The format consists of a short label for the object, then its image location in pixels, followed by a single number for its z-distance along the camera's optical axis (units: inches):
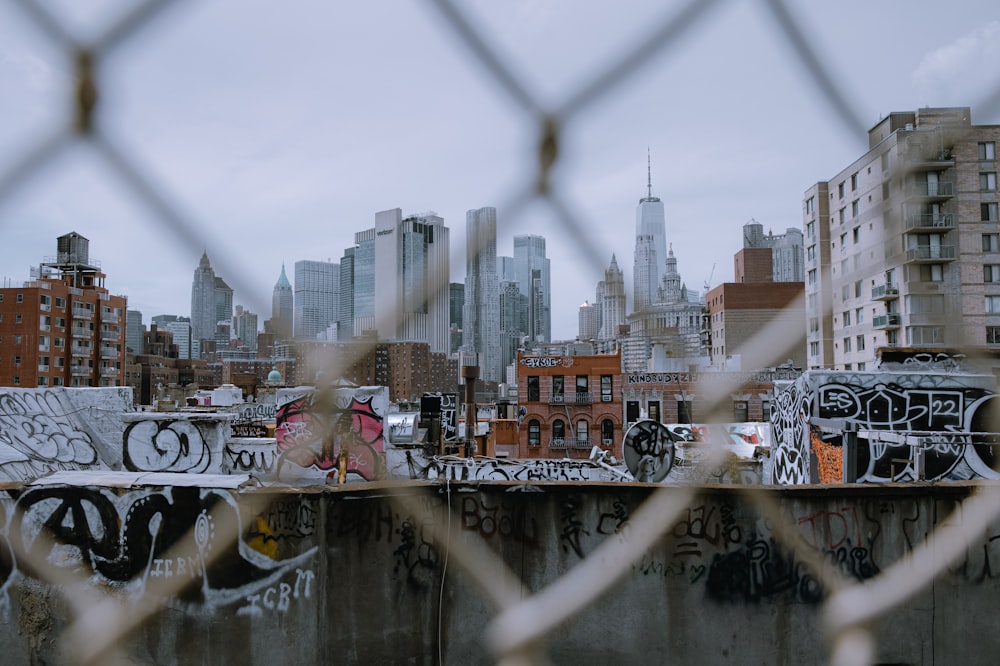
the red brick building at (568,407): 1480.1
